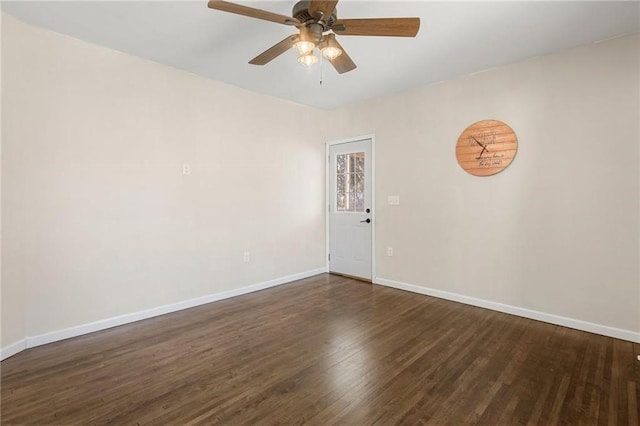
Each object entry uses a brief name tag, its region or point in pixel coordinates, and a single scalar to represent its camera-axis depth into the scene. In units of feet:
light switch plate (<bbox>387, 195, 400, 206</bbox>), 13.76
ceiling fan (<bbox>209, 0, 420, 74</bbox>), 5.97
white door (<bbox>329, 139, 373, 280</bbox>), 14.98
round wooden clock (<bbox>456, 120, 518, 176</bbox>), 10.68
